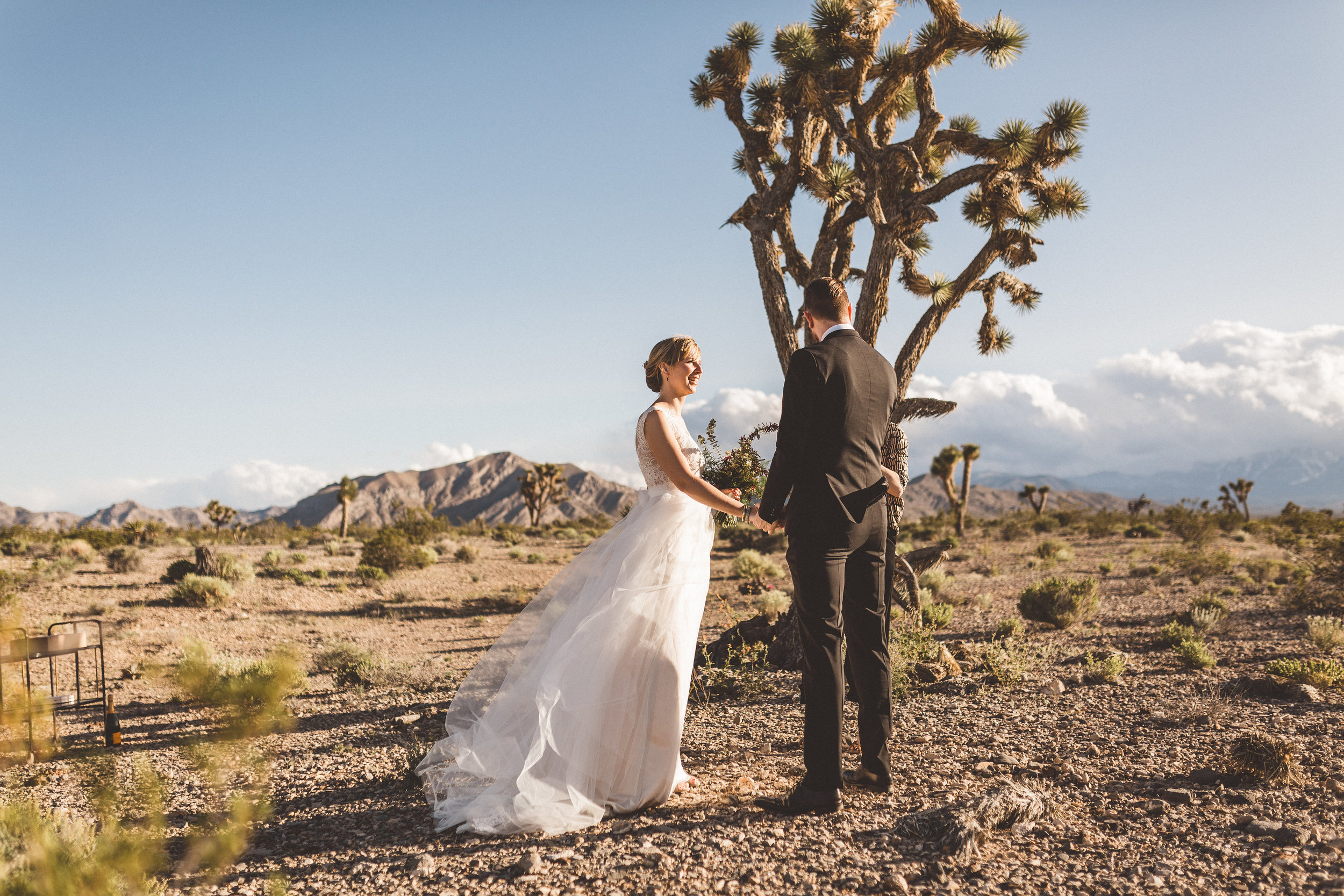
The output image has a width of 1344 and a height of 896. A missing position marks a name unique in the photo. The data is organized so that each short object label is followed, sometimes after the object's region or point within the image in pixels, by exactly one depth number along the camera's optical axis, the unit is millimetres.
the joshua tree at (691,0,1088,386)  7711
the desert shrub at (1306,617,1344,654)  6969
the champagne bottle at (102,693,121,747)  5410
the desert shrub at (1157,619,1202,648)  7590
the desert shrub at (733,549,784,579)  16031
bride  3459
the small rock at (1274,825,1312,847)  3010
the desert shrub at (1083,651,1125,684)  6211
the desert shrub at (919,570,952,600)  12430
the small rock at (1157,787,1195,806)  3512
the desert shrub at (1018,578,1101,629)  9211
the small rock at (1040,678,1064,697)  5773
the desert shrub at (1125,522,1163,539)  25672
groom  3301
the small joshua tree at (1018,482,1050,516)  36719
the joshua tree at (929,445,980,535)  31486
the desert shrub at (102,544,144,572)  16250
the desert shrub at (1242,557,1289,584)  13281
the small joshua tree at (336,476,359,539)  36406
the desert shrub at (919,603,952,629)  9031
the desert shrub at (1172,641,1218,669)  6559
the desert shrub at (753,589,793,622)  10172
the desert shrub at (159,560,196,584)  14578
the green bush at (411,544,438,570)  18608
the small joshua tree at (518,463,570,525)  39594
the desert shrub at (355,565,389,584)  16484
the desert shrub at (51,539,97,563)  18156
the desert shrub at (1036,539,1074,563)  18641
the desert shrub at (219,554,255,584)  14906
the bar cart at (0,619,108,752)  4691
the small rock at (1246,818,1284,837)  3121
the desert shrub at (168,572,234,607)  12898
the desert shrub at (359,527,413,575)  17688
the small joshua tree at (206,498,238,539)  30516
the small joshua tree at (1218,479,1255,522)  35781
